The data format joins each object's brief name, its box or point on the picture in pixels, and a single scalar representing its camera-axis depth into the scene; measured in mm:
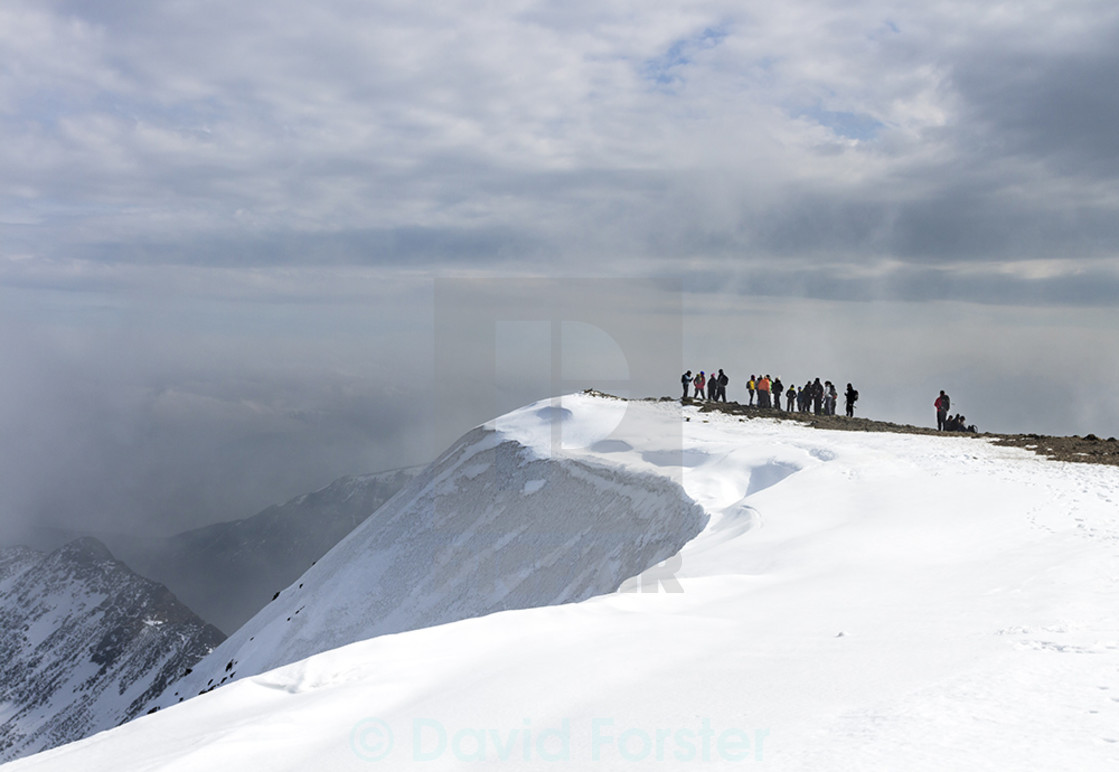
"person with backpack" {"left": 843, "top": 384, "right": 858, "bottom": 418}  35125
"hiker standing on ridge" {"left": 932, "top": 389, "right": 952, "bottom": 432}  33047
